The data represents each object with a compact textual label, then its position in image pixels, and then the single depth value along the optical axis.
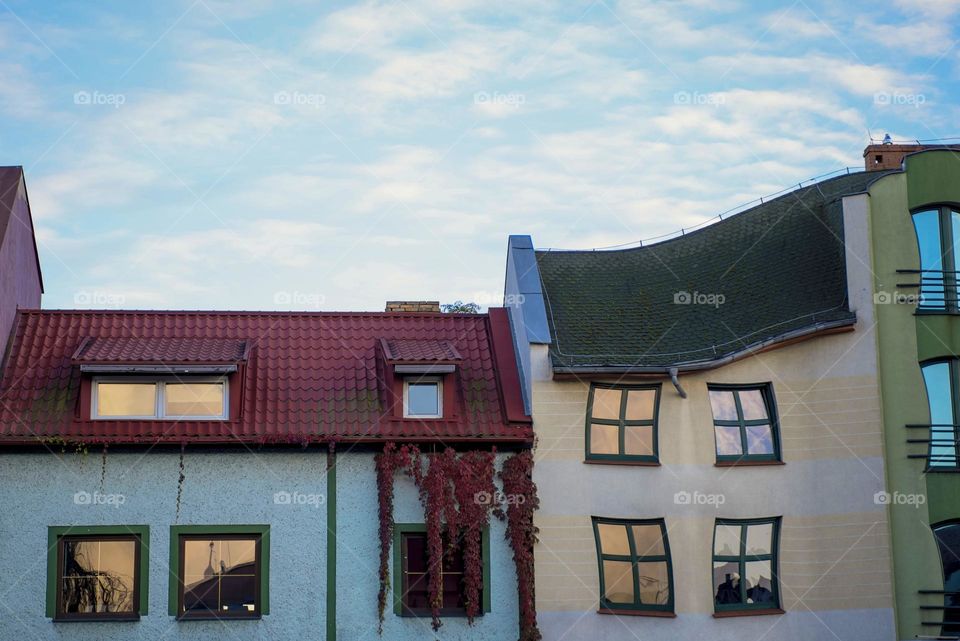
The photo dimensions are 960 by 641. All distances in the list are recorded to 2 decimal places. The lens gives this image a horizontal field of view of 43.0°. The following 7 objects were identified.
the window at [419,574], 22.27
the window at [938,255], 23.94
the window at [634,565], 22.89
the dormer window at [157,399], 22.70
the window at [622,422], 23.47
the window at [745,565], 23.08
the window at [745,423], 23.69
